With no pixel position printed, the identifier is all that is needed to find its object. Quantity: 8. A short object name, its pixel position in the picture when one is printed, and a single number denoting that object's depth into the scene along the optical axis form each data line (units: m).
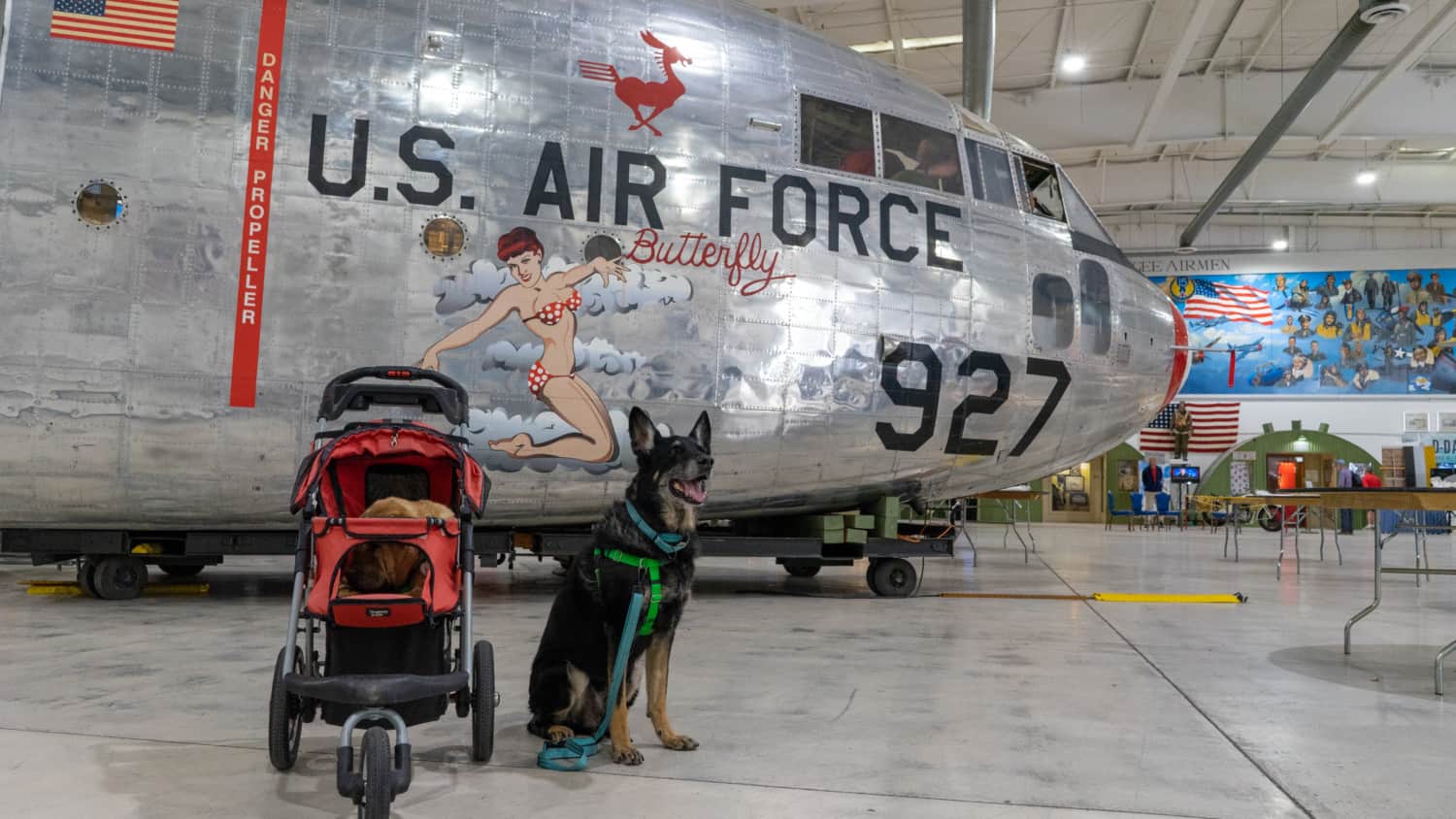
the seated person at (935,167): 8.80
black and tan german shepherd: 3.57
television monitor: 33.59
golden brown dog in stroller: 3.34
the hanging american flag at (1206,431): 34.50
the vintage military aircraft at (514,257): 6.69
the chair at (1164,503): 32.28
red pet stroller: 2.88
